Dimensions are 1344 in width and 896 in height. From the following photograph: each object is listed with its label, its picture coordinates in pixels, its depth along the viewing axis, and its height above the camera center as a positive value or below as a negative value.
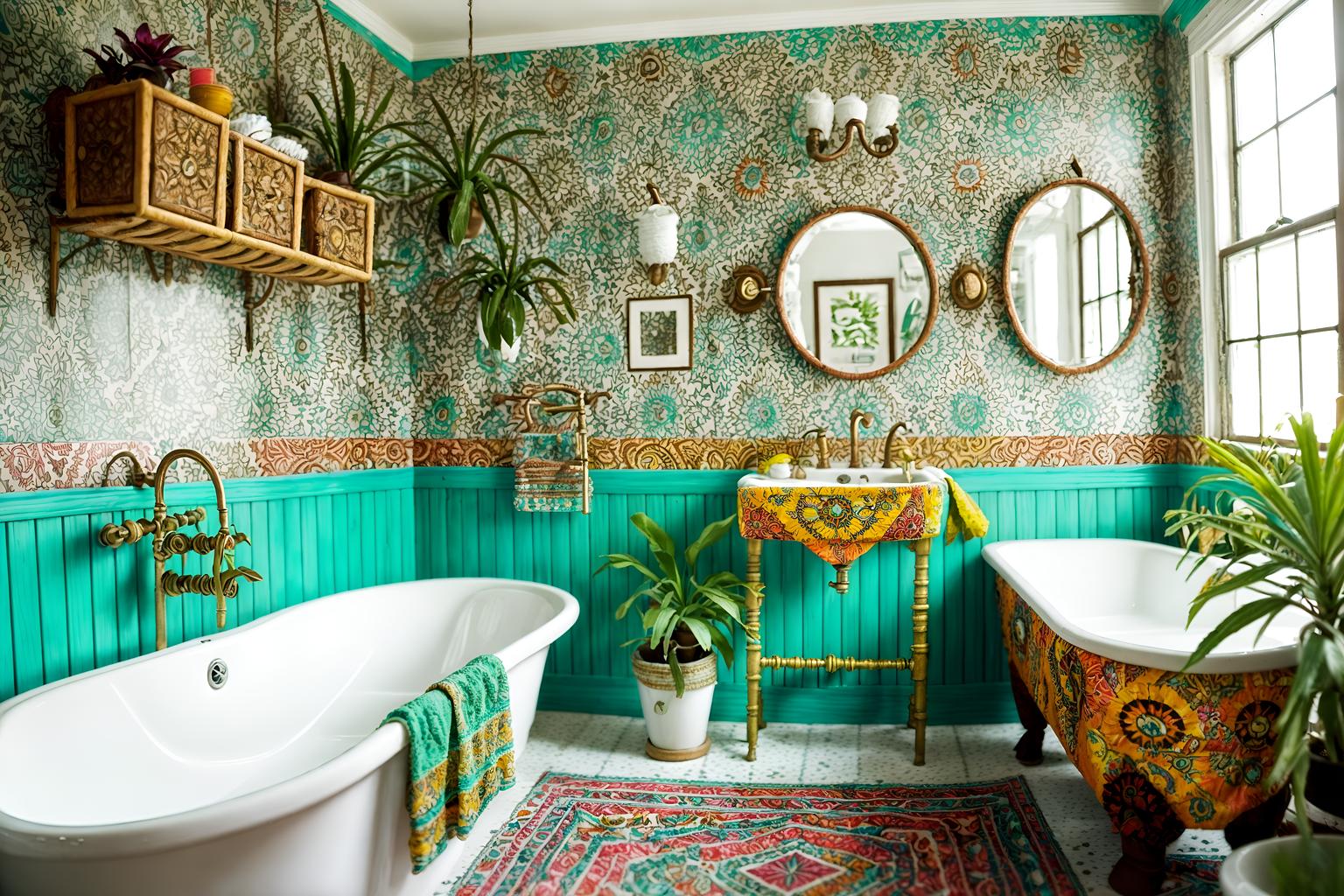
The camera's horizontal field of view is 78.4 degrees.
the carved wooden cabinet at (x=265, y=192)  2.24 +0.75
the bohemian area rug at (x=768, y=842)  2.20 -1.17
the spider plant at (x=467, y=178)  3.11 +1.07
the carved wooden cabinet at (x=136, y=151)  1.94 +0.74
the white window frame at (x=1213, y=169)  2.97 +0.97
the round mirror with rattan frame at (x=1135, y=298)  3.22 +0.58
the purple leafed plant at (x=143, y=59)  2.03 +0.99
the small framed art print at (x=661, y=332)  3.42 +0.47
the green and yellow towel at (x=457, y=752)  1.76 -0.70
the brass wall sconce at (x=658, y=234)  3.27 +0.84
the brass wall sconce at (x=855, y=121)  3.18 +1.24
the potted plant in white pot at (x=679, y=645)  2.97 -0.75
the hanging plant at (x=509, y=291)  3.24 +0.64
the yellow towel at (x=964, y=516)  3.05 -0.29
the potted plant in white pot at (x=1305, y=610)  1.58 -0.41
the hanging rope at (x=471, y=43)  3.21 +1.66
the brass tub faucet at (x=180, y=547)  2.24 -0.25
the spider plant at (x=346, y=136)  2.85 +1.13
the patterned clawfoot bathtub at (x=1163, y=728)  1.87 -0.70
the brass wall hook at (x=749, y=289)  3.35 +0.63
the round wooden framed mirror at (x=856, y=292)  3.31 +0.60
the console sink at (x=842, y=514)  2.79 -0.25
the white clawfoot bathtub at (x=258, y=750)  1.36 -0.68
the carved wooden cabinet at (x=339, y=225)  2.62 +0.75
